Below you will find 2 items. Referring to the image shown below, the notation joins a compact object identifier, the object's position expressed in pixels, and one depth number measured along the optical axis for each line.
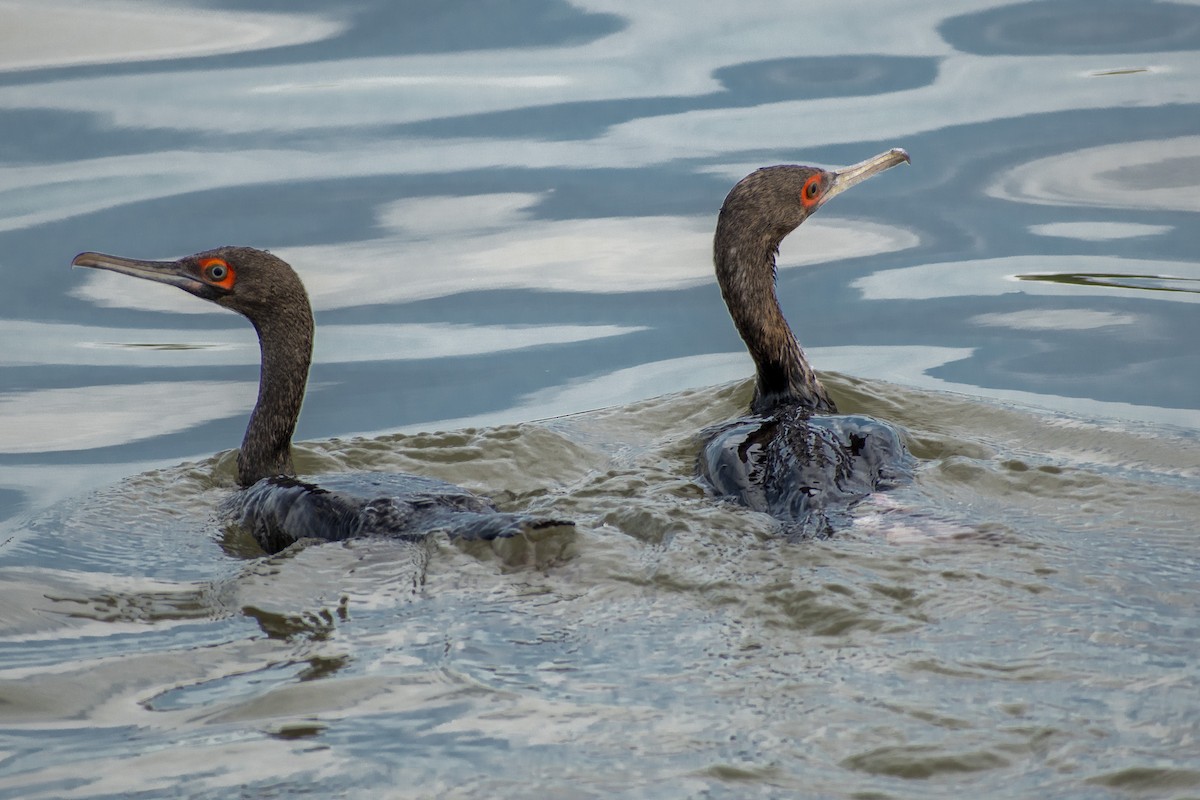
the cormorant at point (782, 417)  12.62
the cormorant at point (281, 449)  12.18
